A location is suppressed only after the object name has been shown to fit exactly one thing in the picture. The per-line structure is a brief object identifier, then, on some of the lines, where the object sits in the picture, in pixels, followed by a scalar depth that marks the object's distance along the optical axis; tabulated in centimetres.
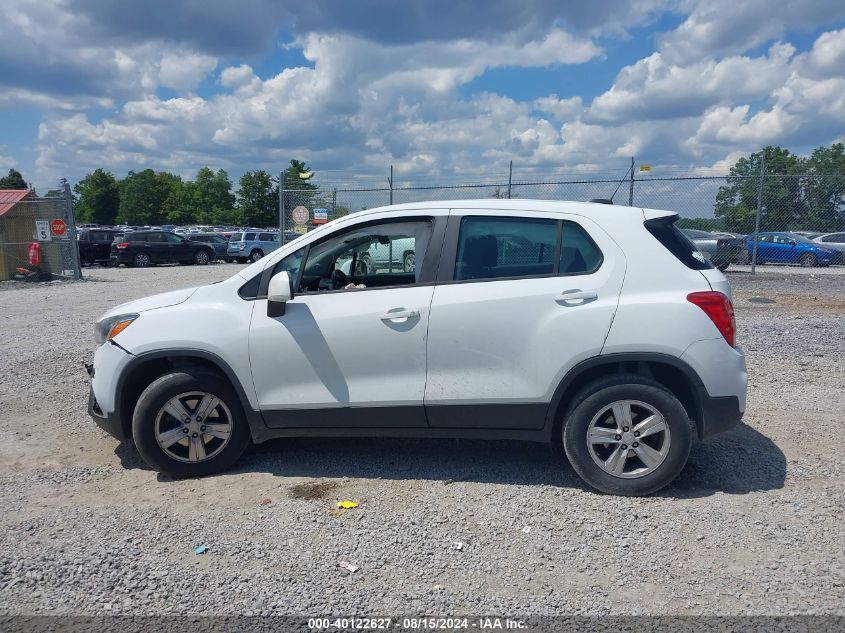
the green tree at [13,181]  9531
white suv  409
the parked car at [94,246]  2872
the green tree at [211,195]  10025
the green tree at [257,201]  7488
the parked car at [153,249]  2834
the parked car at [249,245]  3080
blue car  2016
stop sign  1956
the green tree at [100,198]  9694
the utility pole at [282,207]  1450
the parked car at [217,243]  3198
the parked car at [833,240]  2377
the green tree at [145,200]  9644
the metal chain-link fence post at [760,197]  1492
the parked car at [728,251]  1761
